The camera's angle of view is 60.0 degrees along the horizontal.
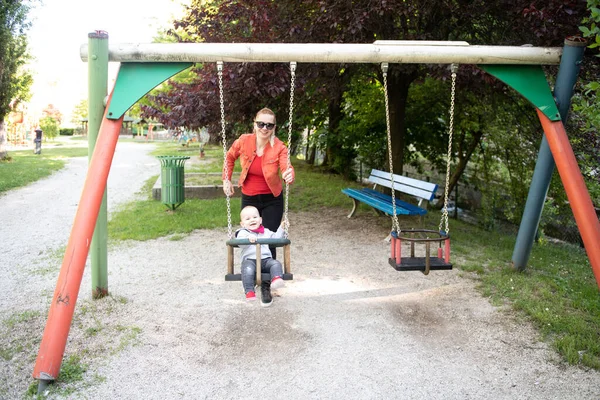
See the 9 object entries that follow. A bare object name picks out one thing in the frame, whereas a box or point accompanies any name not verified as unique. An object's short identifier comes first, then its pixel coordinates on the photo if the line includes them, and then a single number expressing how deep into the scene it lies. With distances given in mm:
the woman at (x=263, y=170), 4727
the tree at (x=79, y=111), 67500
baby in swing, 4415
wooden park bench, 7380
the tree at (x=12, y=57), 16203
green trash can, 9328
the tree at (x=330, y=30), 6555
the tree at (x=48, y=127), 37000
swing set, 4109
